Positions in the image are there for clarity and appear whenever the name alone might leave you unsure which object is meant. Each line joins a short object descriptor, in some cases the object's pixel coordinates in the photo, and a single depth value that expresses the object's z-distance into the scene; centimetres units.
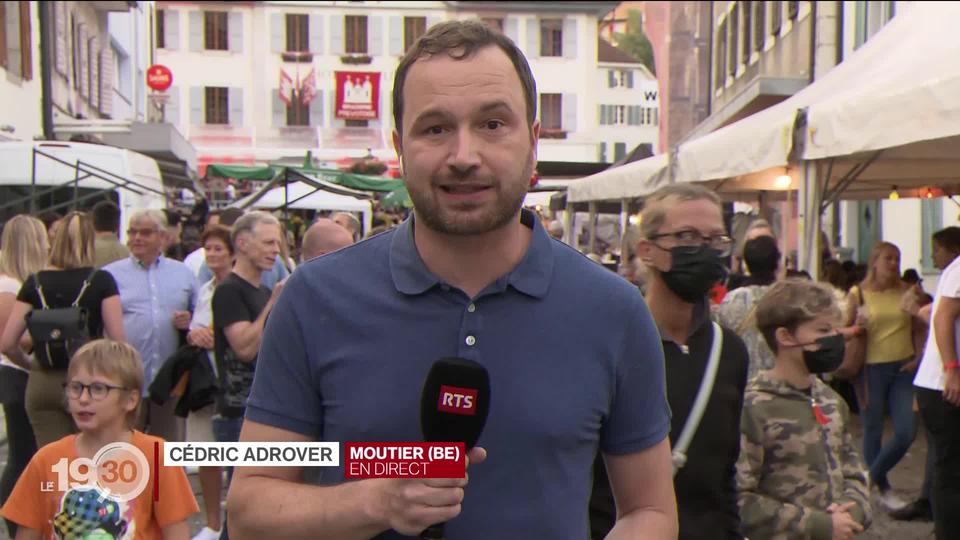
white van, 1432
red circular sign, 3516
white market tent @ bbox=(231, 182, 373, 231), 2057
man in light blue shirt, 725
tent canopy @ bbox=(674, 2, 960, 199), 637
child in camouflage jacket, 357
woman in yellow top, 868
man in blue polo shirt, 191
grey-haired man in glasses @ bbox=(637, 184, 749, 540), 326
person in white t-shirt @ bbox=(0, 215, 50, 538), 654
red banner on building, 5138
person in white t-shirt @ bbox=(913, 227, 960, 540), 626
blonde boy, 326
